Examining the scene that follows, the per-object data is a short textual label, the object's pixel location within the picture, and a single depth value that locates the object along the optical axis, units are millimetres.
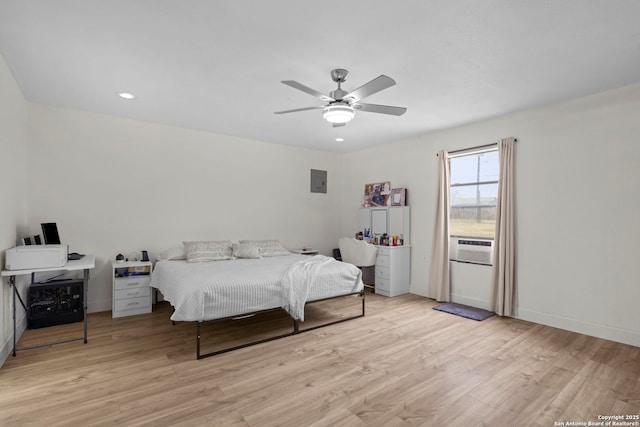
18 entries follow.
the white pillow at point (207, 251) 4477
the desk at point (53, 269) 2832
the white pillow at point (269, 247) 5150
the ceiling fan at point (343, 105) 2816
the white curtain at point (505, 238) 4117
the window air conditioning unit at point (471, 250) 4504
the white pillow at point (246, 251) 4840
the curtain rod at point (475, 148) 4405
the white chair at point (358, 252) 5418
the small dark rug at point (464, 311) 4155
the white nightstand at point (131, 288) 4098
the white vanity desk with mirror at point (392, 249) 5277
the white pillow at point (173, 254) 4523
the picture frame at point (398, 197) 5516
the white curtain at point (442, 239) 4867
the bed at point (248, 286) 3000
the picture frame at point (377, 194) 5883
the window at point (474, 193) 4473
